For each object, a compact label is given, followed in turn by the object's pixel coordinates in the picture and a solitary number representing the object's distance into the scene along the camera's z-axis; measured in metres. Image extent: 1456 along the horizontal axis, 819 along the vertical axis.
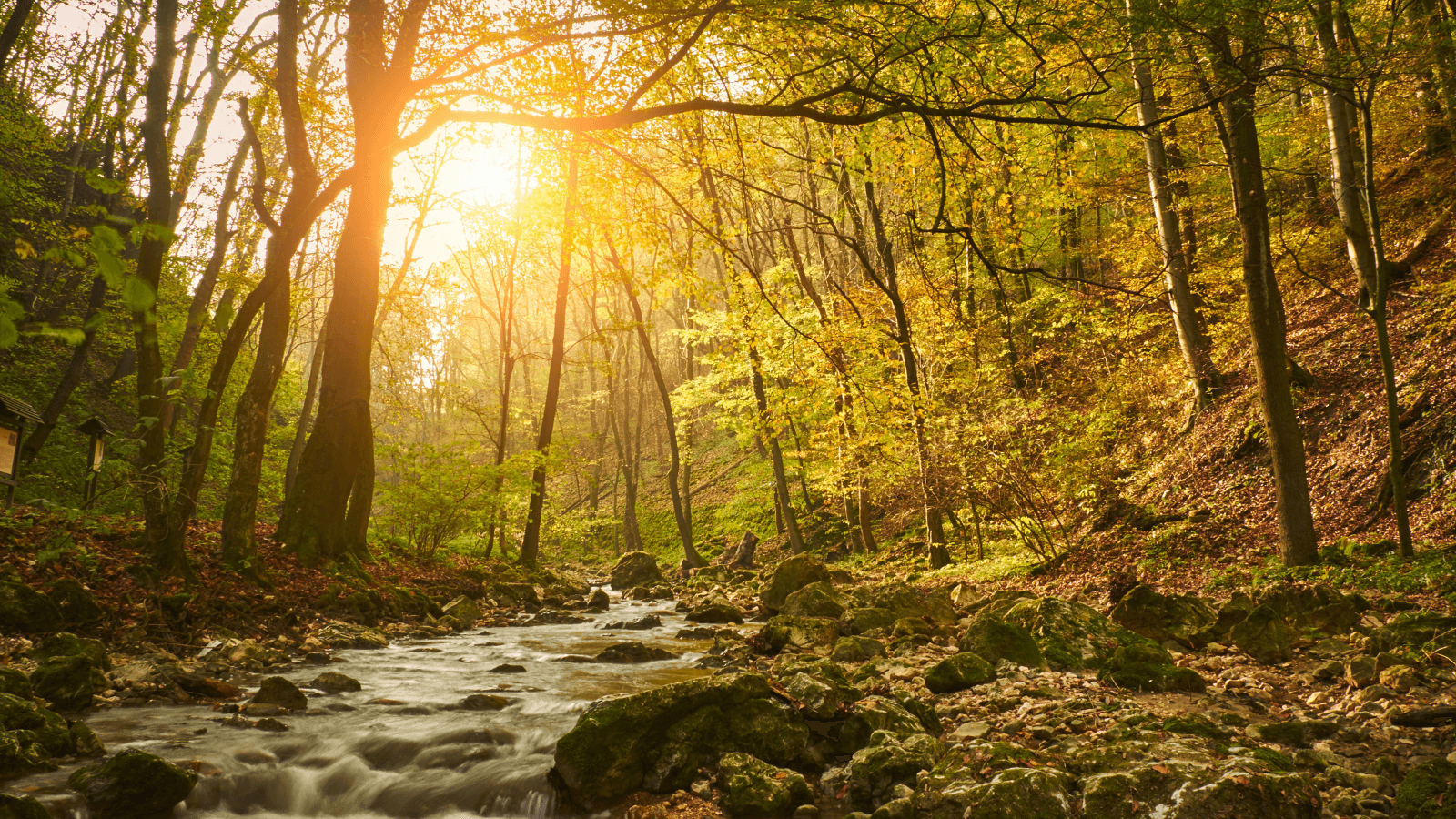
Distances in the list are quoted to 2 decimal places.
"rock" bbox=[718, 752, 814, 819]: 4.04
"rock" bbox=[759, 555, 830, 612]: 12.08
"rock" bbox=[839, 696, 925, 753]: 4.84
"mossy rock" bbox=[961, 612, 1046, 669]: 6.60
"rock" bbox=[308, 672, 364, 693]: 6.52
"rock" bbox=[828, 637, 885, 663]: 7.64
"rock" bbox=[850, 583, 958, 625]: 9.40
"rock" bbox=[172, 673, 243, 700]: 5.89
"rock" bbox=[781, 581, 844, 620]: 10.21
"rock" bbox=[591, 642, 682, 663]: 8.49
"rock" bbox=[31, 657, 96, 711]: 5.15
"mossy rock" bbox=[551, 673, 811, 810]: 4.40
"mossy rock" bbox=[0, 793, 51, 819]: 3.19
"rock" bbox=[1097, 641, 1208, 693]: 5.42
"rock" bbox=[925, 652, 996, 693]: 6.04
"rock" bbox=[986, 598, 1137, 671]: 6.44
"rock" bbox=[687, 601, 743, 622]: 11.82
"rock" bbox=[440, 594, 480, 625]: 11.41
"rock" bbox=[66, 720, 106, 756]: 4.43
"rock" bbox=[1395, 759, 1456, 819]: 3.15
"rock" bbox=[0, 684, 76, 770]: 4.16
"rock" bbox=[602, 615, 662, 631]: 11.31
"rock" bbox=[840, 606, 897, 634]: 8.95
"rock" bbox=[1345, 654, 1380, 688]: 4.85
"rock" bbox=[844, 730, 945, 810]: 4.15
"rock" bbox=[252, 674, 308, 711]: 5.84
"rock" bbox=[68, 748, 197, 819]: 3.85
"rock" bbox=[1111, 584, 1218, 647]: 6.83
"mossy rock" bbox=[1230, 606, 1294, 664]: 5.85
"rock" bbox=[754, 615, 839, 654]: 8.43
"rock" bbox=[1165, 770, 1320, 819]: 3.22
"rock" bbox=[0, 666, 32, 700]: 4.69
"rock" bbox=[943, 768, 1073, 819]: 3.43
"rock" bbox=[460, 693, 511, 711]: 6.29
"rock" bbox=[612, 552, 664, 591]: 18.92
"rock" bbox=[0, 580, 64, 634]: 6.09
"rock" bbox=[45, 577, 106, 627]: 6.52
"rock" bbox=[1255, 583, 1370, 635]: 6.15
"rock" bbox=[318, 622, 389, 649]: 8.60
